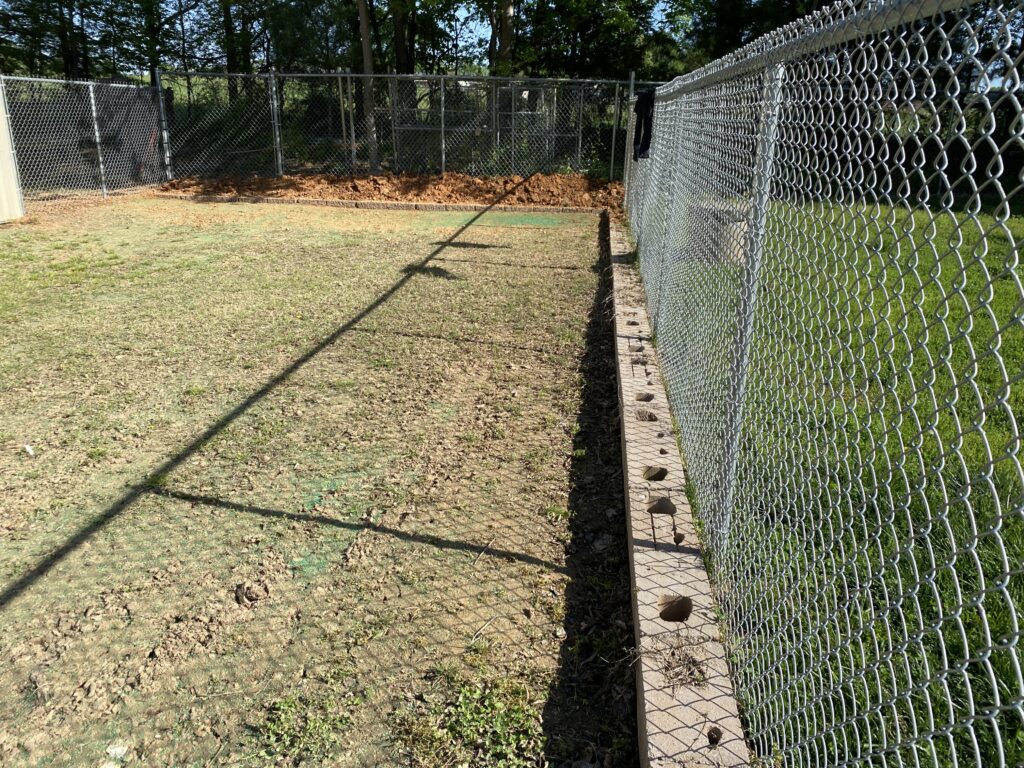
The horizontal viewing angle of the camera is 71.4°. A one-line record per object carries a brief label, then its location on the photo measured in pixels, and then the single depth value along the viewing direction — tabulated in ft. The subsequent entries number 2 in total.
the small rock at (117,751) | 6.74
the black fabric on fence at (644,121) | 23.90
